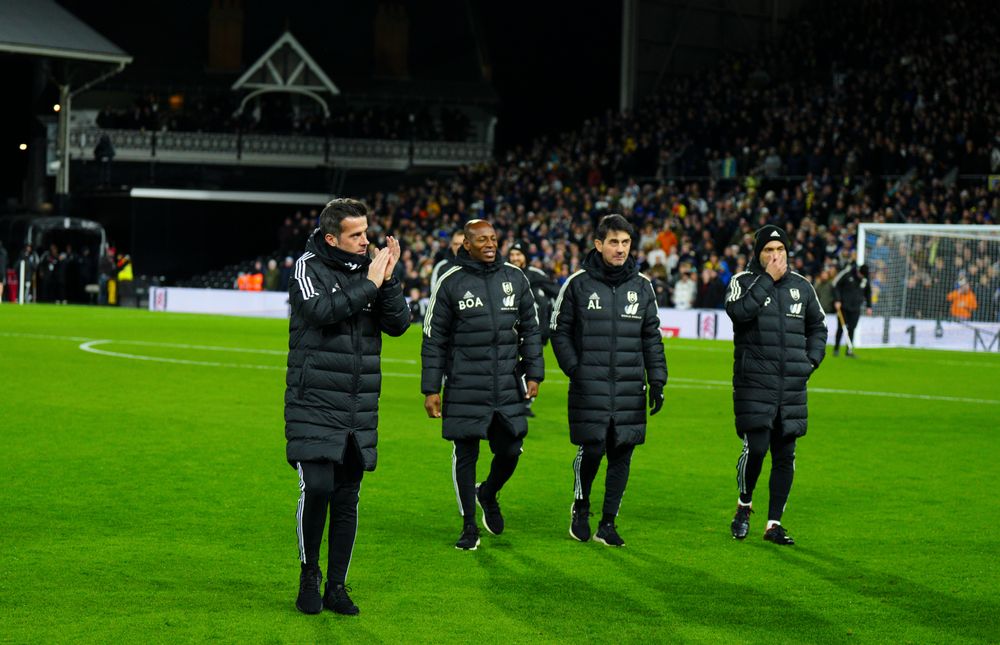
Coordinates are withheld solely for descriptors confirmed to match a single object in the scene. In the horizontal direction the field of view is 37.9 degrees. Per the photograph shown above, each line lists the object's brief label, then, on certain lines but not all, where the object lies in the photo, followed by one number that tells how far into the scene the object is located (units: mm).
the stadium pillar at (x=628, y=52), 54156
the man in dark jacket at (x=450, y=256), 13575
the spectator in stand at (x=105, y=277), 46812
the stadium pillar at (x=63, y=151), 49438
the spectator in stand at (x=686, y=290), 35500
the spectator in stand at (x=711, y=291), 35094
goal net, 30984
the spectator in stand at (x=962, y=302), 31125
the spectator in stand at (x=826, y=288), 33375
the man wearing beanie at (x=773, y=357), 9617
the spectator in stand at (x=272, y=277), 44375
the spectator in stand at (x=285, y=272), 44500
